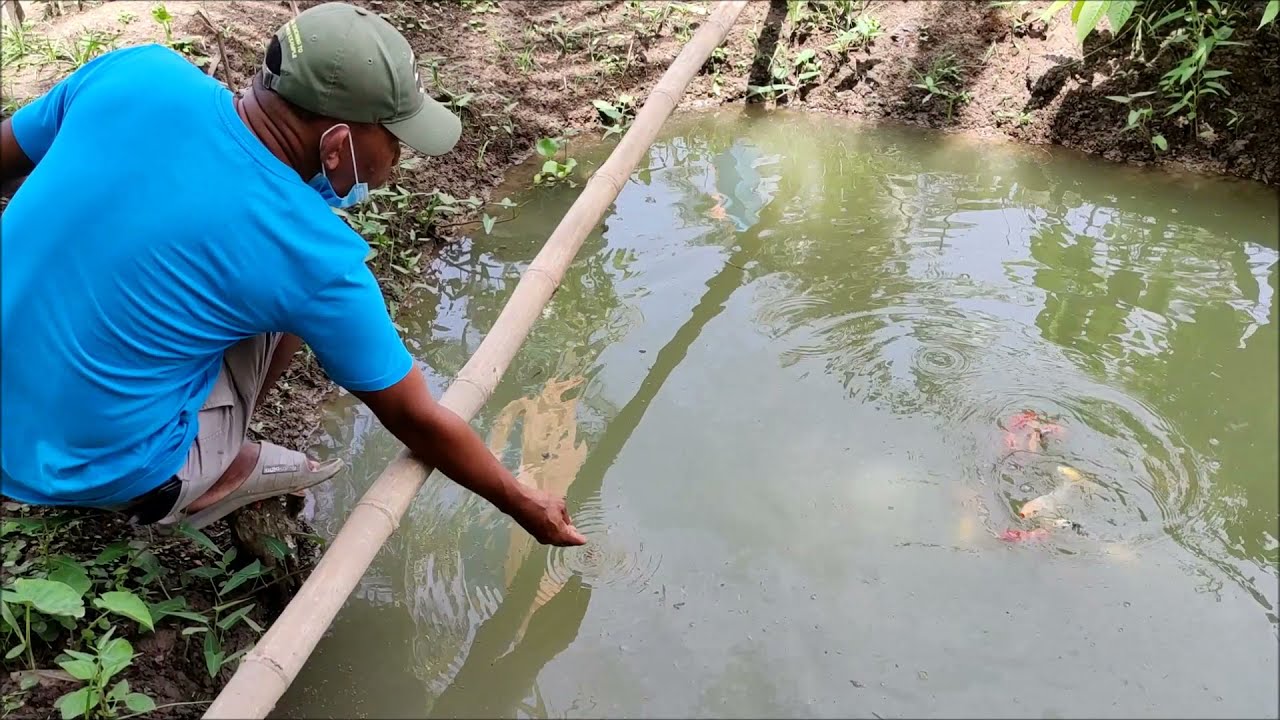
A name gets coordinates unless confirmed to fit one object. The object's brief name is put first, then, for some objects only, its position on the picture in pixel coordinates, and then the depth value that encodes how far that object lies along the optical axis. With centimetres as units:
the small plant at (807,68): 574
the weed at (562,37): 592
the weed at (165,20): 434
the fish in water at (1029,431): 319
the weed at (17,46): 457
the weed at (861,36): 570
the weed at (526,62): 565
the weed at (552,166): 486
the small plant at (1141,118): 477
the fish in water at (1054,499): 294
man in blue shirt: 188
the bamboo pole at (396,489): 198
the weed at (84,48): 450
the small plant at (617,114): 546
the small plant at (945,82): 536
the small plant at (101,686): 213
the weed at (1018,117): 520
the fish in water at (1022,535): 284
